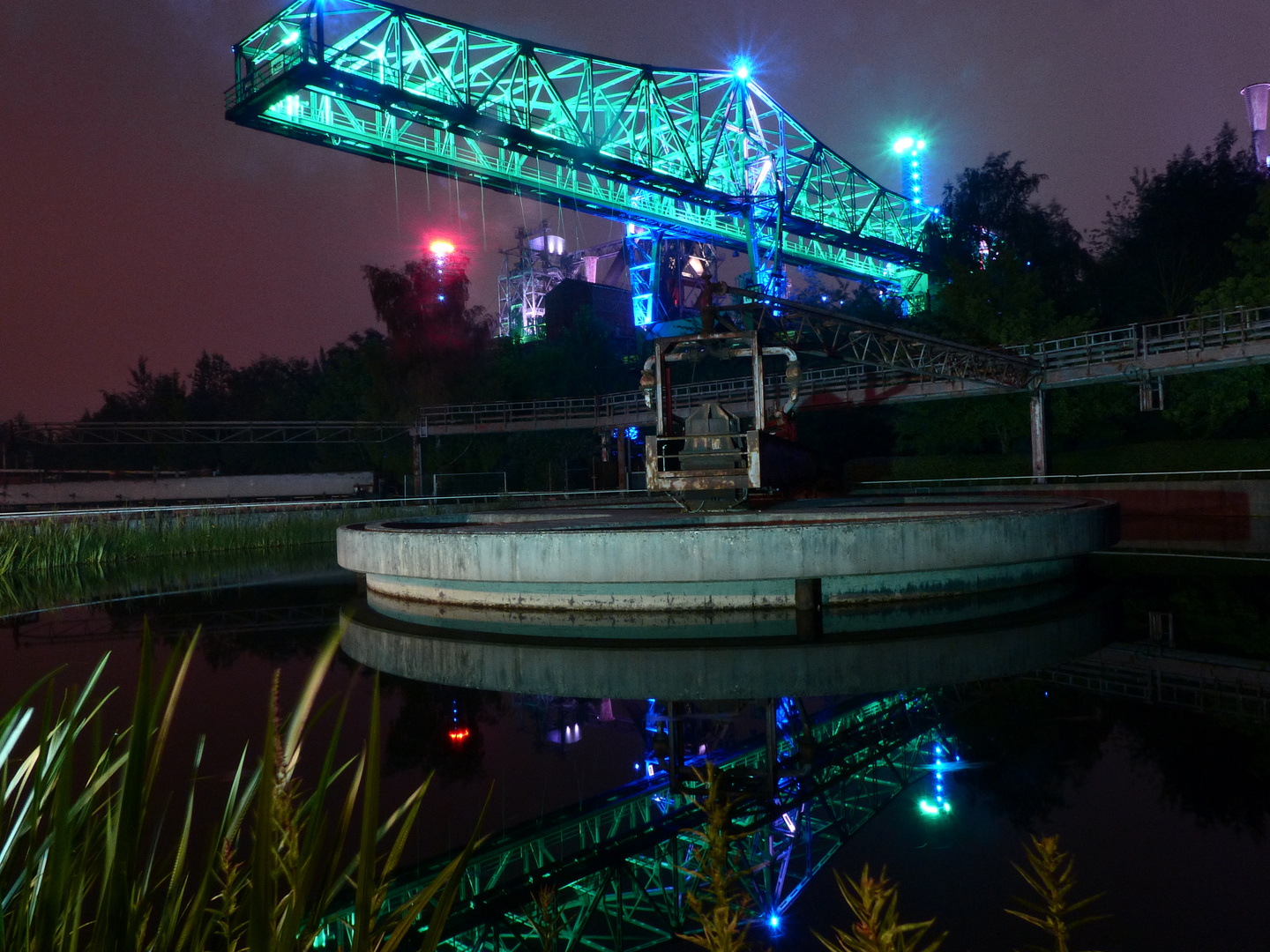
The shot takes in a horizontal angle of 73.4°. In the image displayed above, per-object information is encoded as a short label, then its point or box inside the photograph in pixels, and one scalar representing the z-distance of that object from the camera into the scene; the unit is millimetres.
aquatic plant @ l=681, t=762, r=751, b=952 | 1413
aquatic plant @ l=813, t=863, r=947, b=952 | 1298
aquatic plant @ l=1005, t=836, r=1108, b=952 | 1536
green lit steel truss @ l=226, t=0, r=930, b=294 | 31672
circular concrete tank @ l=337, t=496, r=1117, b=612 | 8898
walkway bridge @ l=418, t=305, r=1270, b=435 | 24750
